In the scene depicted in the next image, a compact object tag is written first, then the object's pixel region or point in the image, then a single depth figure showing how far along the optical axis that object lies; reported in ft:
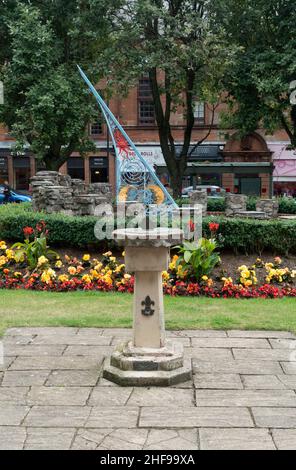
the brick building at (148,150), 117.60
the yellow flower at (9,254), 35.47
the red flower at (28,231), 34.22
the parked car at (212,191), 102.78
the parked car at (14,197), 104.71
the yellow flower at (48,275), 31.53
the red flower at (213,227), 32.83
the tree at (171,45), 53.01
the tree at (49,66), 60.03
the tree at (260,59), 56.75
